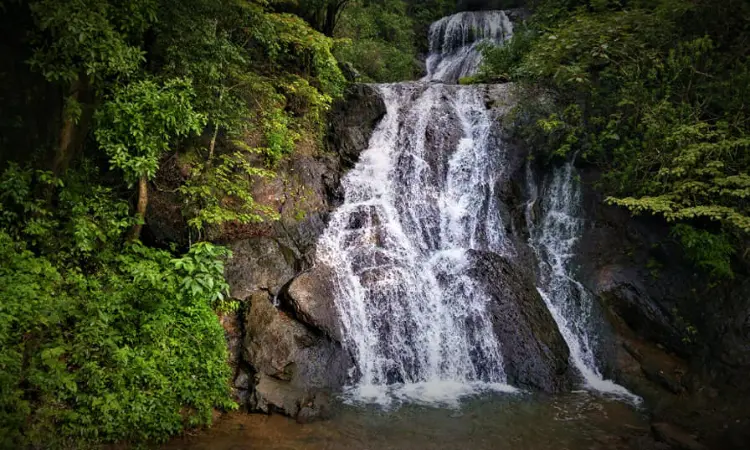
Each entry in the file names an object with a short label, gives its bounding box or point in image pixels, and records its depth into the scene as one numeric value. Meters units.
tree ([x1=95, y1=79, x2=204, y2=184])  6.40
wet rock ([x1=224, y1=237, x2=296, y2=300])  8.77
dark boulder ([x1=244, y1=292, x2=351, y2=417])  7.32
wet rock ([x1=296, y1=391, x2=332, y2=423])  6.93
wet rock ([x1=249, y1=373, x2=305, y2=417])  7.04
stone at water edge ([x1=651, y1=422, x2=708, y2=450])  6.25
